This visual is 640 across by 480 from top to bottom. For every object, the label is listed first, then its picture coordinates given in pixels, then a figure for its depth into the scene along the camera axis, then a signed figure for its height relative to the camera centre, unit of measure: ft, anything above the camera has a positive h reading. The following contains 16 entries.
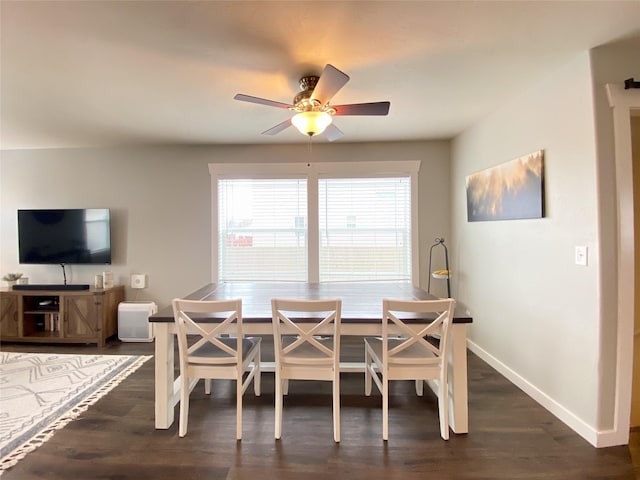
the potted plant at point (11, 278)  13.05 -1.41
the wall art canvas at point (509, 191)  7.98 +1.42
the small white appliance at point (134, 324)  12.69 -3.25
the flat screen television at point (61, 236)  13.17 +0.30
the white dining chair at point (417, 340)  6.43 -2.22
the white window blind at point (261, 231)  13.56 +0.46
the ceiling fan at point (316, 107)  6.55 +2.94
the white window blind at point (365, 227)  13.46 +0.56
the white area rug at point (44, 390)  6.81 -4.07
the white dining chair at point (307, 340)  6.44 -2.09
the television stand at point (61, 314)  12.21 -2.76
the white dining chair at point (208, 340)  6.57 -2.11
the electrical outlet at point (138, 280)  13.62 -1.61
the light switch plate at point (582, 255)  6.60 -0.35
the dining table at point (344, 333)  6.81 -2.19
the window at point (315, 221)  13.41 +0.85
